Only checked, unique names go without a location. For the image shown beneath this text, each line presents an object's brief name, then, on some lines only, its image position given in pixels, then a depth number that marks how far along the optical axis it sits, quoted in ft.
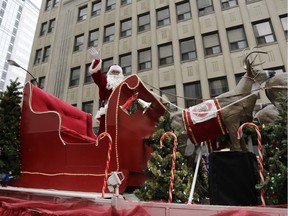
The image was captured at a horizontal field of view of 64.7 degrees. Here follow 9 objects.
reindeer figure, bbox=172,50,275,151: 14.16
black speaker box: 9.57
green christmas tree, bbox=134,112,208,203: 11.06
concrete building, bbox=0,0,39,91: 202.59
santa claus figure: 15.60
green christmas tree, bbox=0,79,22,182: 14.17
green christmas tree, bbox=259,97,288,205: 8.01
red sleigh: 12.33
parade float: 9.11
